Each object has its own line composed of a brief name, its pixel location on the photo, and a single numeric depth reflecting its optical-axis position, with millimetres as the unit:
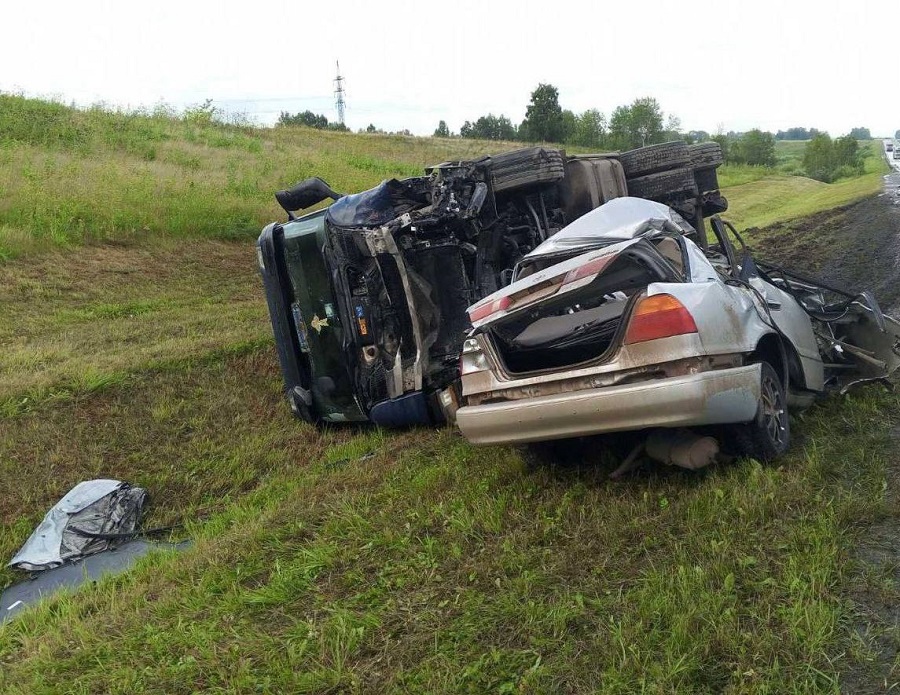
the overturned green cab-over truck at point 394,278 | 6160
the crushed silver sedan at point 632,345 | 3734
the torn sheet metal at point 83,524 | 5230
